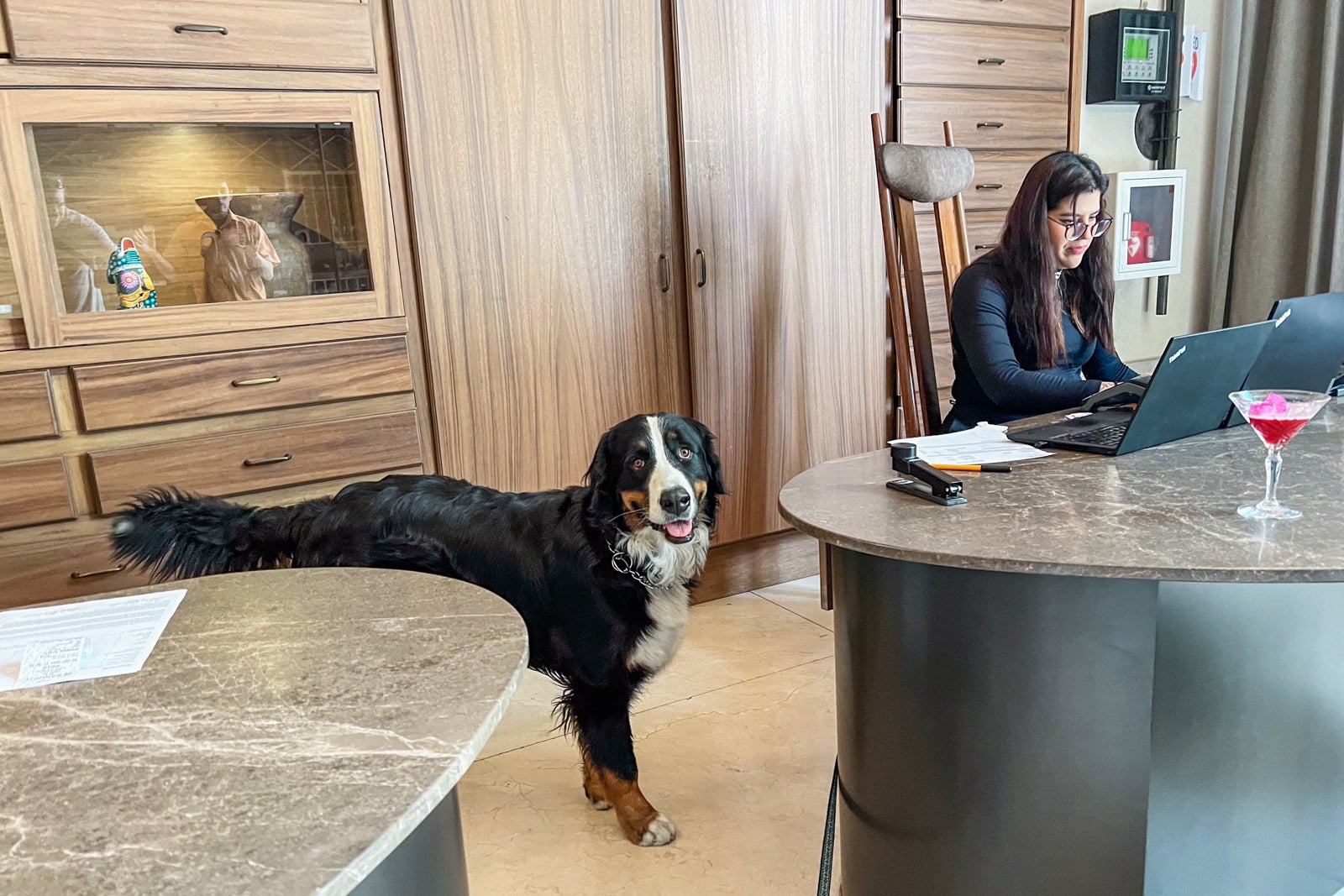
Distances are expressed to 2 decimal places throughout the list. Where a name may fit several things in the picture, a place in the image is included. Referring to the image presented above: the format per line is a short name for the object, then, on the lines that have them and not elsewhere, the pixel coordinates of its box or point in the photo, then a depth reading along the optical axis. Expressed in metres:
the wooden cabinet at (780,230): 2.67
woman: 2.12
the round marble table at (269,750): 0.58
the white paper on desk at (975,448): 1.52
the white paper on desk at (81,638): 0.87
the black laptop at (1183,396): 1.38
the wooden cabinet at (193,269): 1.99
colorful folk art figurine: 2.12
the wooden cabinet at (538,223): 2.35
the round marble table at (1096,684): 1.10
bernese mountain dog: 1.73
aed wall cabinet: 3.76
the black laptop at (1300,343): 1.58
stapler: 1.29
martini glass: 1.13
